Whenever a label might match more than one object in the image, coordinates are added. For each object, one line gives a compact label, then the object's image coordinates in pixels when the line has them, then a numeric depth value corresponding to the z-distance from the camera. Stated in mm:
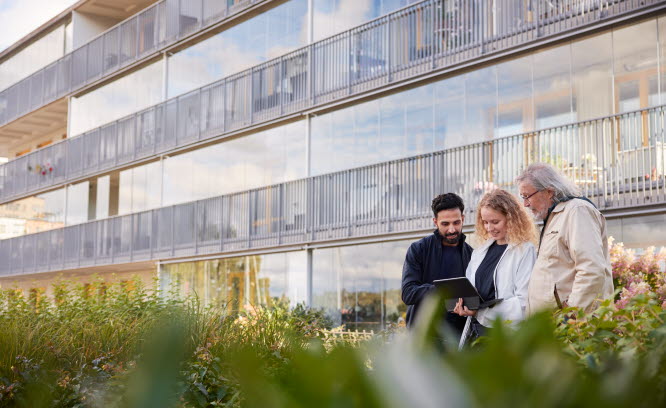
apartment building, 13703
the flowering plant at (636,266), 9367
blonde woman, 4746
